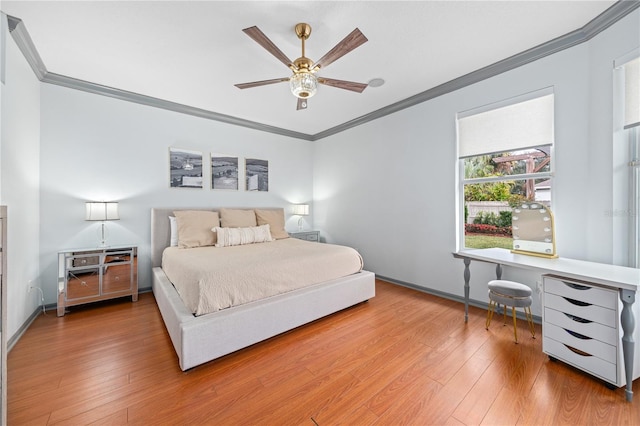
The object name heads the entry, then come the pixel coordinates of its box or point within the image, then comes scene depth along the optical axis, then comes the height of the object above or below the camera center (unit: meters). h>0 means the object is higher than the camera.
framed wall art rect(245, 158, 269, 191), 4.52 +0.72
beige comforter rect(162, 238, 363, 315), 1.97 -0.55
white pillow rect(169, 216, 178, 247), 3.47 -0.29
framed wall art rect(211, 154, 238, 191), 4.13 +0.70
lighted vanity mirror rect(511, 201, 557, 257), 2.26 -0.17
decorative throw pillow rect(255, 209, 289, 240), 4.12 -0.15
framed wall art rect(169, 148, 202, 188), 3.75 +0.70
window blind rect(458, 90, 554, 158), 2.47 +0.96
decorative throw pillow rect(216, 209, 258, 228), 3.80 -0.09
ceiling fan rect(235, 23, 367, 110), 1.78 +1.24
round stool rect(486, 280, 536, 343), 2.15 -0.75
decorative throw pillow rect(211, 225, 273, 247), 3.37 -0.33
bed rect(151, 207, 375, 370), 1.80 -0.91
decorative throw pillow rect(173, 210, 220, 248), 3.34 -0.22
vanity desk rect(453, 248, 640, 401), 1.50 -0.50
